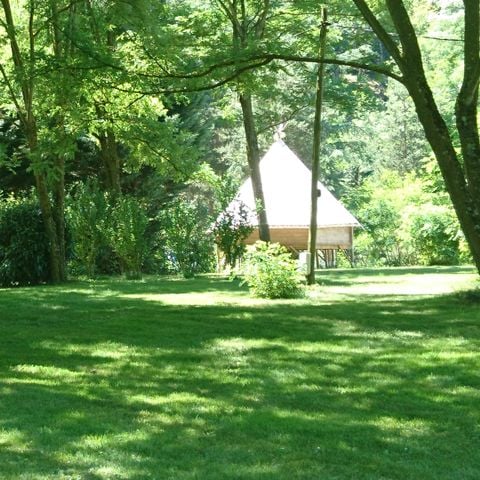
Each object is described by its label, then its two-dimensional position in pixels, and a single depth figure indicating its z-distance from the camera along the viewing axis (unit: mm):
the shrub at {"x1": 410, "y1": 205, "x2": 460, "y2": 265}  30703
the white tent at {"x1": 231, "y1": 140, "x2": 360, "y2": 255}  34438
